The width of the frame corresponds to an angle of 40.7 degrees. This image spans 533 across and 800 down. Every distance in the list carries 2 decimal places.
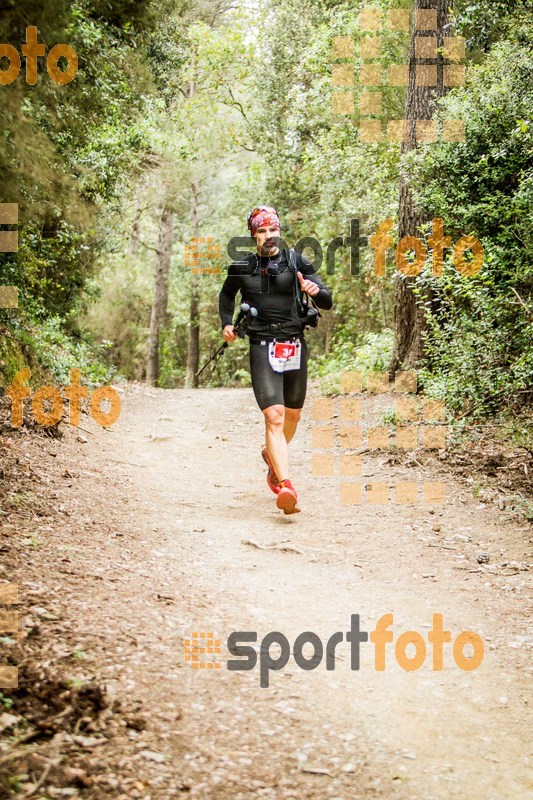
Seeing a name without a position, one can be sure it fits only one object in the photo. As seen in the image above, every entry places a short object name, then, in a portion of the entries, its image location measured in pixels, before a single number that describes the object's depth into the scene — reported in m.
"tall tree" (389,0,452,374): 11.72
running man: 6.67
